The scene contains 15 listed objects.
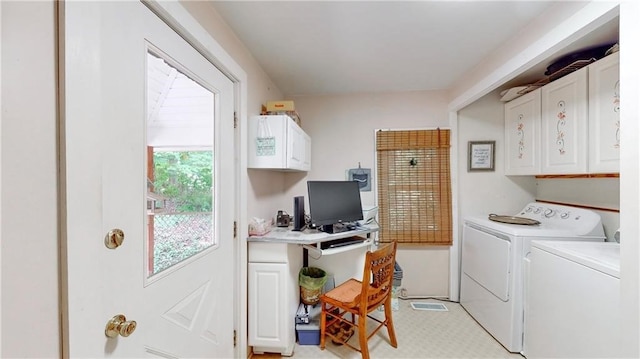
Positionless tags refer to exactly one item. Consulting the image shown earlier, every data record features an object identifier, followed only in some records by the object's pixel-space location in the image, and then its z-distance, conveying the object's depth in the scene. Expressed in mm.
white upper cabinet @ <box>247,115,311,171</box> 1790
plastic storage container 1875
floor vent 2420
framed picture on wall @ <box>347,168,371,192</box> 2725
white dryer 1772
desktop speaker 2008
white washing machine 1173
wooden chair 1649
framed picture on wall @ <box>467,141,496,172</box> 2557
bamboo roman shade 2609
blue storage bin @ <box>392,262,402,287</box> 2388
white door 606
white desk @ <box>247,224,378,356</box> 1688
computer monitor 1910
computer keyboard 1847
